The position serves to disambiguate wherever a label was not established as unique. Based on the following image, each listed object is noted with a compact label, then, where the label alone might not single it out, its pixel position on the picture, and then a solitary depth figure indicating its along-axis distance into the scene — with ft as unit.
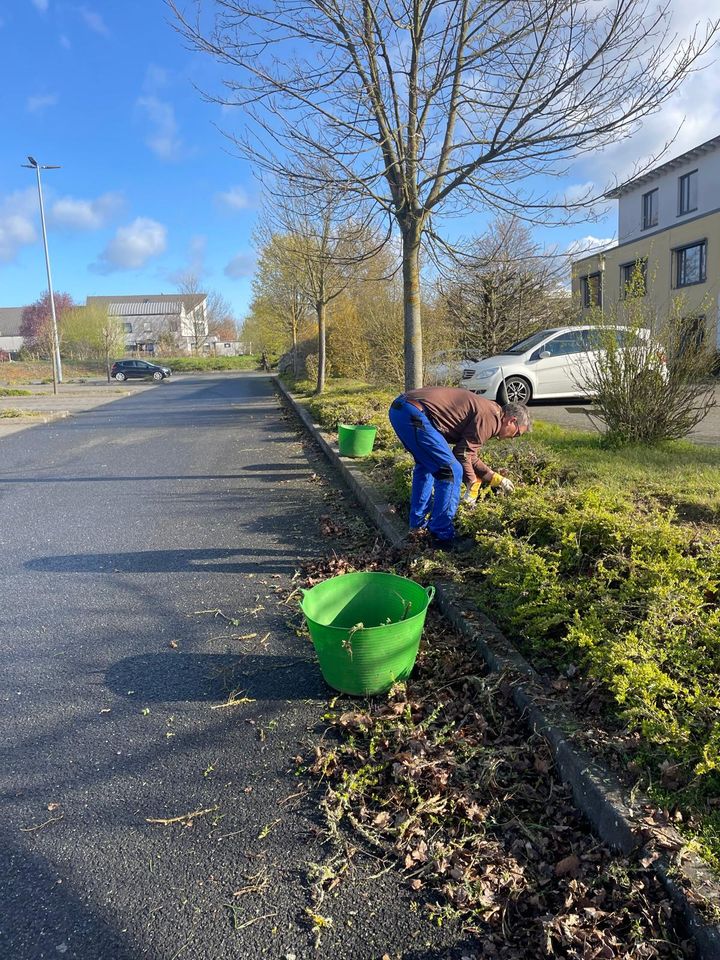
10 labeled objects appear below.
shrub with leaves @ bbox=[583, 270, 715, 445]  21.59
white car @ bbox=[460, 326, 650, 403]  41.29
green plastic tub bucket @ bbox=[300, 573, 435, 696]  9.57
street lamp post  98.37
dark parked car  145.69
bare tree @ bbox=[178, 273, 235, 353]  262.14
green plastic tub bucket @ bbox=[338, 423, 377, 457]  28.96
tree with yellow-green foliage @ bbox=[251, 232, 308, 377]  59.11
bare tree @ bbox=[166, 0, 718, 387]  18.76
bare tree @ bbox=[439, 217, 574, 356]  53.06
